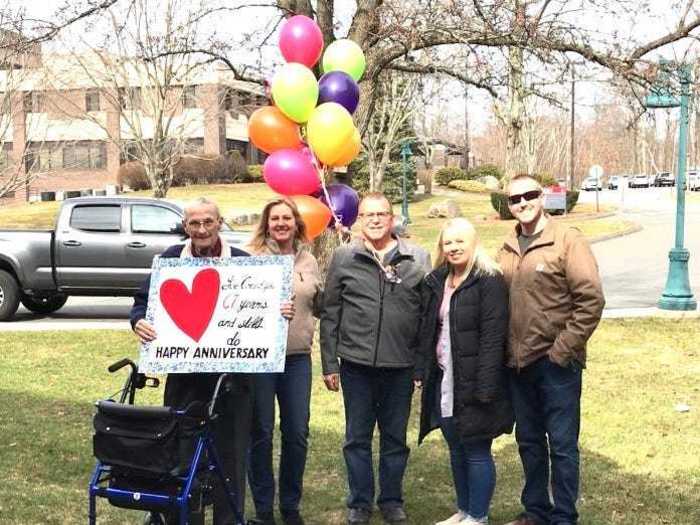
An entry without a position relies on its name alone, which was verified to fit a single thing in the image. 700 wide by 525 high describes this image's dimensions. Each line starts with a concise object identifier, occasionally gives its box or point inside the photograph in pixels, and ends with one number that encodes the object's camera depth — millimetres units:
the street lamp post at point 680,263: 12312
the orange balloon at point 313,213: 6953
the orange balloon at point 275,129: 7246
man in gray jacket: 4625
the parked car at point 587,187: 78450
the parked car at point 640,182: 79312
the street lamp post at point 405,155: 33469
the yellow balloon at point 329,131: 6922
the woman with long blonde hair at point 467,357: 4398
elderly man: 4172
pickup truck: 12797
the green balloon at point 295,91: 6926
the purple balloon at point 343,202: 7328
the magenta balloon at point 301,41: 7350
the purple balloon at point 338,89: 7223
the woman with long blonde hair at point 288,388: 4569
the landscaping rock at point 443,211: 37531
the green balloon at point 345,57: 7438
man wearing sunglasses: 4316
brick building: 22328
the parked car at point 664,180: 79438
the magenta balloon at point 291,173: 7055
